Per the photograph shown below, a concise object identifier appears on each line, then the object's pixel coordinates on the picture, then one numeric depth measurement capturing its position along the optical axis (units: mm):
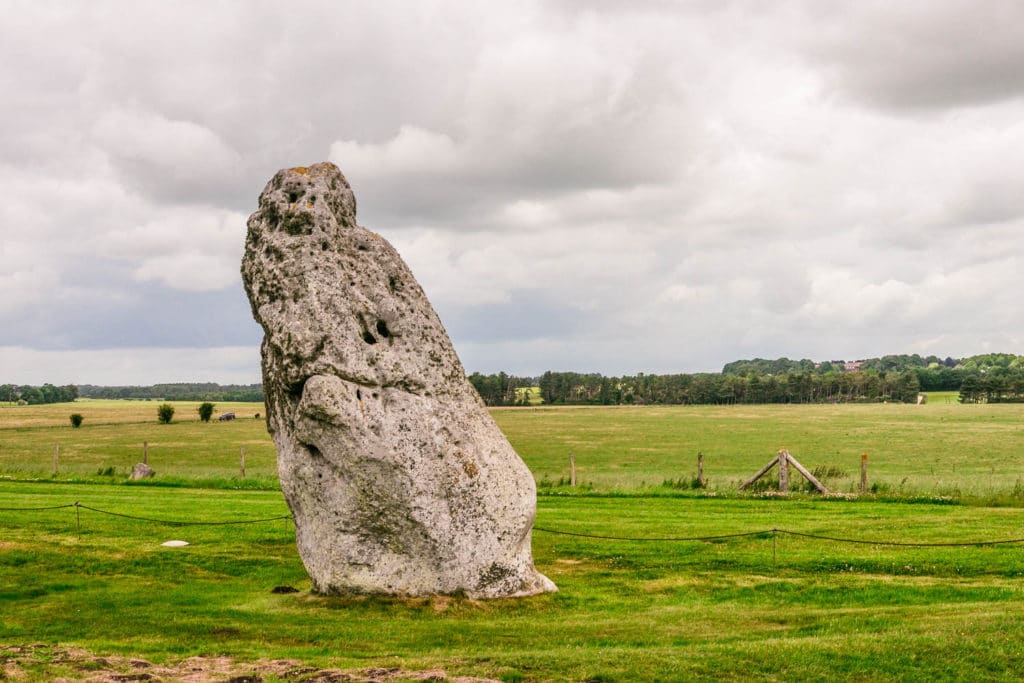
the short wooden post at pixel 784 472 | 28661
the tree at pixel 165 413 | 105812
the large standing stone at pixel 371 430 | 13203
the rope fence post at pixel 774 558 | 16294
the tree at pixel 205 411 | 111244
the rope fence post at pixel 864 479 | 27564
